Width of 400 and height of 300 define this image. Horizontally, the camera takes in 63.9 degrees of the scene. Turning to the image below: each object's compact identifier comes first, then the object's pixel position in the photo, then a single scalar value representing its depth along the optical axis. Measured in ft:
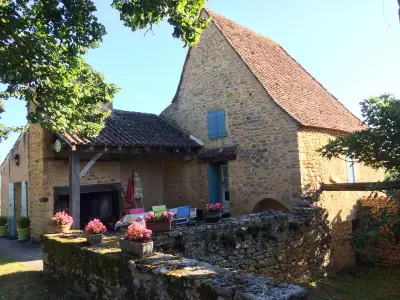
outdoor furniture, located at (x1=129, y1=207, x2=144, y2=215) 34.27
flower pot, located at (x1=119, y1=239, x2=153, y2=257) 15.01
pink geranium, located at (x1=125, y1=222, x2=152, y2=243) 15.37
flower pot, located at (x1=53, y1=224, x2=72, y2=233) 23.75
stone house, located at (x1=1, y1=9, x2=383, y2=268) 32.47
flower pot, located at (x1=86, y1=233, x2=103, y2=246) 18.85
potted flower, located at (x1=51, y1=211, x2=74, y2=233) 23.66
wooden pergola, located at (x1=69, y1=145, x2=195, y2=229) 28.78
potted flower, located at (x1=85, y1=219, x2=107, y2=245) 18.88
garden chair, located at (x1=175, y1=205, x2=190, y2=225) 33.30
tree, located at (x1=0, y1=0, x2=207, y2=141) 18.97
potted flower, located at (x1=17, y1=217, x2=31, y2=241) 36.14
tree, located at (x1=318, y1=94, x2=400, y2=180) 24.43
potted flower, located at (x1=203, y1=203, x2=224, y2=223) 27.32
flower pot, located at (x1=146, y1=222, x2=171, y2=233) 19.95
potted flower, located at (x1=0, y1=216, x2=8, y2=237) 41.22
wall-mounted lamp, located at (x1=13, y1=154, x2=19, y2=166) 40.42
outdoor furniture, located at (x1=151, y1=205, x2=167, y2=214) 35.02
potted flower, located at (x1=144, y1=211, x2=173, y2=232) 19.92
